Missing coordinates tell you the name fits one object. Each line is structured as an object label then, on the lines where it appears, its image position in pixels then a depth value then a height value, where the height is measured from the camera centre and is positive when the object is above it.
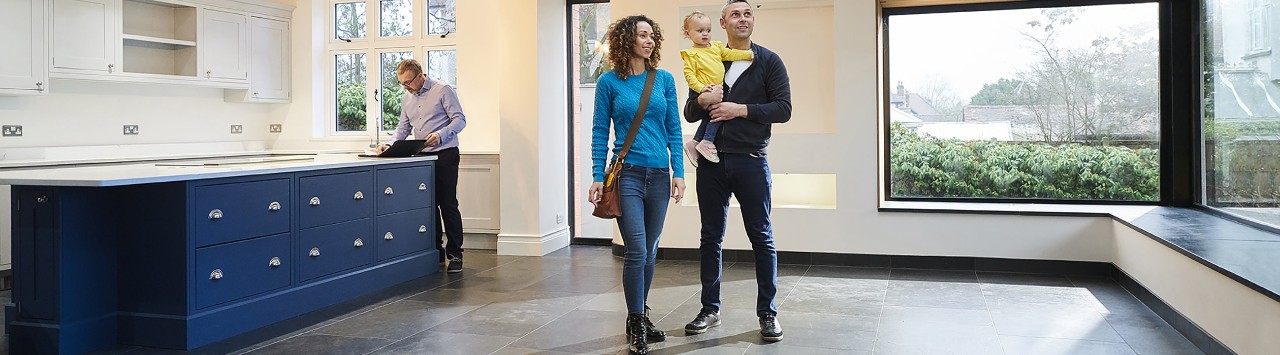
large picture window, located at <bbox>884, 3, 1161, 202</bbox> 5.74 +0.48
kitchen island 3.56 -0.27
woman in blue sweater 3.33 +0.14
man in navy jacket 3.57 +0.14
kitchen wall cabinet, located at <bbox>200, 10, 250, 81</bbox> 7.15 +1.09
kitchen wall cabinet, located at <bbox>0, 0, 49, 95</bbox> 5.68 +0.87
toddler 3.53 +0.43
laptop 5.33 +0.21
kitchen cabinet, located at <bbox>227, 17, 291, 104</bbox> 7.57 +1.01
